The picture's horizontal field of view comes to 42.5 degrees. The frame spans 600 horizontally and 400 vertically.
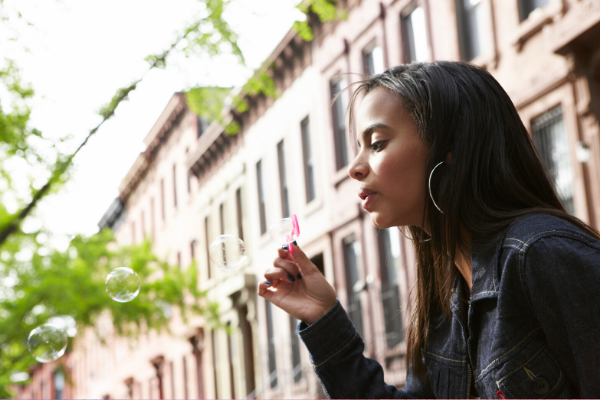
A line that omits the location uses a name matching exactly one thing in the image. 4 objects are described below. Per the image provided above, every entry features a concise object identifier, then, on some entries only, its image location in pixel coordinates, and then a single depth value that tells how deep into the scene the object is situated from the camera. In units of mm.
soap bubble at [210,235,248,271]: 4680
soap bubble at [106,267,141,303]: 6184
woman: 1841
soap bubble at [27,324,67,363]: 7133
